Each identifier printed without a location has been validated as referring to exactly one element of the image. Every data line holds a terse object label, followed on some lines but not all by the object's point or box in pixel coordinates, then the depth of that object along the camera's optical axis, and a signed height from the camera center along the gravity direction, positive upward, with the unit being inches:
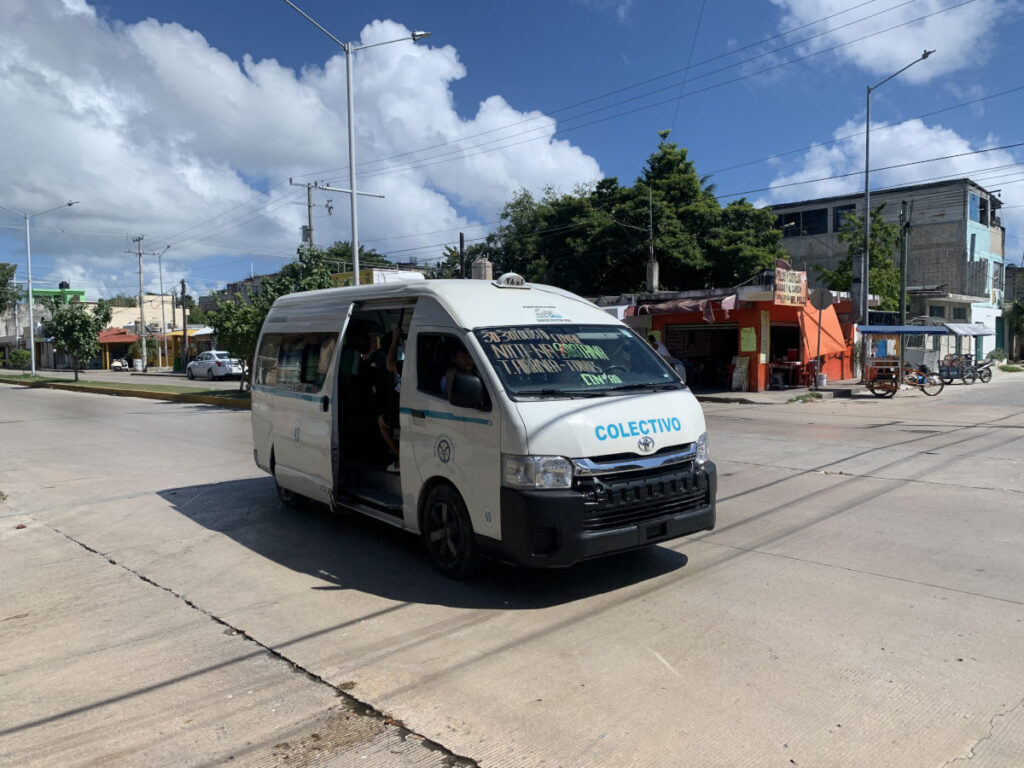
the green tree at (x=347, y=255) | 2655.0 +376.8
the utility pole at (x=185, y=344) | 2094.7 +29.8
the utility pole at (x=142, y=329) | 2229.3 +78.2
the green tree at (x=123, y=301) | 4425.9 +330.6
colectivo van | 191.0 -23.0
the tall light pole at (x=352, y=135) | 724.0 +239.0
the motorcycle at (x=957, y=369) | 1096.8 -32.3
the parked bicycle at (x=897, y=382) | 888.3 -41.5
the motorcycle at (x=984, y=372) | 1151.0 -38.0
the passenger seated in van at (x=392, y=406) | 273.3 -21.1
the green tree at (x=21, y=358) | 2338.8 -9.4
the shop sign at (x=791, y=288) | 885.2 +76.1
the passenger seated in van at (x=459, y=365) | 215.9 -3.9
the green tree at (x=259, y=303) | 866.8 +61.6
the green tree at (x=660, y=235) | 1331.2 +216.0
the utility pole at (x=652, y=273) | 1110.4 +117.8
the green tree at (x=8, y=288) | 2881.4 +269.8
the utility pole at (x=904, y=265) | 1159.6 +132.6
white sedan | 1512.1 -24.7
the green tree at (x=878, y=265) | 1459.2 +172.1
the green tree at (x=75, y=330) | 1357.0 +46.9
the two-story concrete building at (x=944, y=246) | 1685.5 +253.4
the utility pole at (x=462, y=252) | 1536.8 +210.2
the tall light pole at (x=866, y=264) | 1013.8 +117.6
